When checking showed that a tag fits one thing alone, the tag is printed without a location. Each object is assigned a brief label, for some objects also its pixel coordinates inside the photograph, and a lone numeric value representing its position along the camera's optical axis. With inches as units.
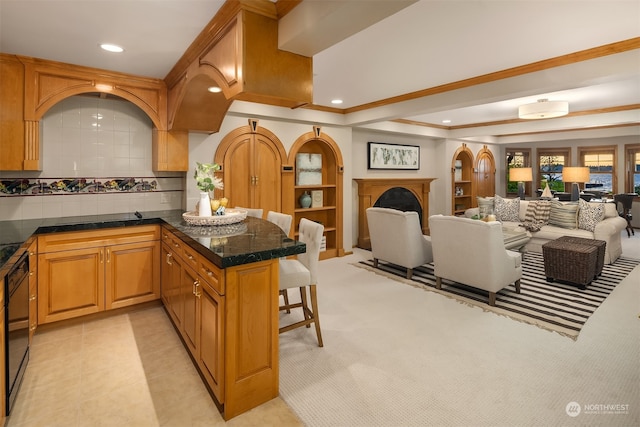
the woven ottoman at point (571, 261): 157.9
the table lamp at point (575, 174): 272.1
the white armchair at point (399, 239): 174.9
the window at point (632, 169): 321.1
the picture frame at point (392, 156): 262.1
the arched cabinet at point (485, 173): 351.9
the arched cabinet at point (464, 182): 335.6
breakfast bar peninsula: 76.7
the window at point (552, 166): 365.9
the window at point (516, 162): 386.9
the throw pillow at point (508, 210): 265.4
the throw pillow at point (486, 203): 278.4
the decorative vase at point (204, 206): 120.4
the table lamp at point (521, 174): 294.4
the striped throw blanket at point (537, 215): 238.8
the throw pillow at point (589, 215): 215.0
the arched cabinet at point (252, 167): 178.7
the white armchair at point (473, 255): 136.4
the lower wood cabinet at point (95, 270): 116.1
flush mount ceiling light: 195.2
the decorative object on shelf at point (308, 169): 218.7
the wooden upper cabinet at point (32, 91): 116.9
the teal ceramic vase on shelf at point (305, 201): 218.7
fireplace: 253.1
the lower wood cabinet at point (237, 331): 75.4
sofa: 205.0
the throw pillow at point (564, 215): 224.8
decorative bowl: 116.3
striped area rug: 127.6
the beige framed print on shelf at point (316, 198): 225.8
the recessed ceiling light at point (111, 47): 108.1
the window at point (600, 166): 333.9
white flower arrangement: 124.0
